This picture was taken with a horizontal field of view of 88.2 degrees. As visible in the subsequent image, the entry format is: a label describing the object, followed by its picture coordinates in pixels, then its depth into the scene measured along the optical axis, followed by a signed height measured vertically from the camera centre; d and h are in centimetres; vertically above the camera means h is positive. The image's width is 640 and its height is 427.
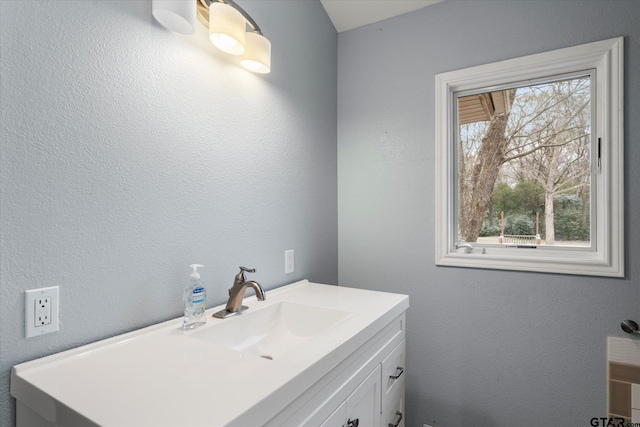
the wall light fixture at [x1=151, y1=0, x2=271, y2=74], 100 +63
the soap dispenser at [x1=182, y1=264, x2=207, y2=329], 106 -28
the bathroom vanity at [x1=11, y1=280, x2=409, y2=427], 62 -36
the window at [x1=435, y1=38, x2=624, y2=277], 143 +27
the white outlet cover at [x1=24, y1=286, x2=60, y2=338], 79 -24
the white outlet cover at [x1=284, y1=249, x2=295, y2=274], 164 -23
